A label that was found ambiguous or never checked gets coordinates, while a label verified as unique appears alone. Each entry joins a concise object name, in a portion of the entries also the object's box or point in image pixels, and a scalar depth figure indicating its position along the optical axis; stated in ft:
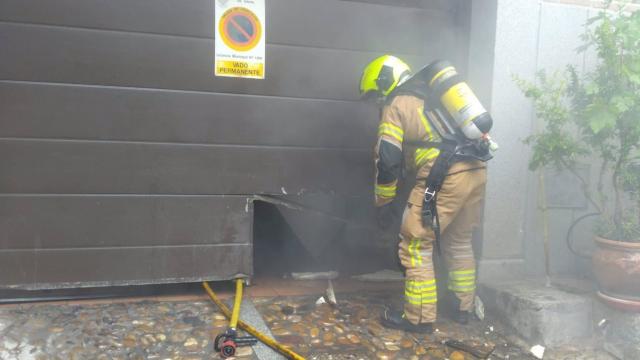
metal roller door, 11.91
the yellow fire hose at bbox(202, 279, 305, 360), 10.08
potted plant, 11.21
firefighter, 11.67
